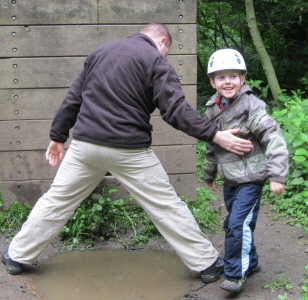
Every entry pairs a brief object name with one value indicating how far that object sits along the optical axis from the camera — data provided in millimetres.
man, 3312
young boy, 3295
